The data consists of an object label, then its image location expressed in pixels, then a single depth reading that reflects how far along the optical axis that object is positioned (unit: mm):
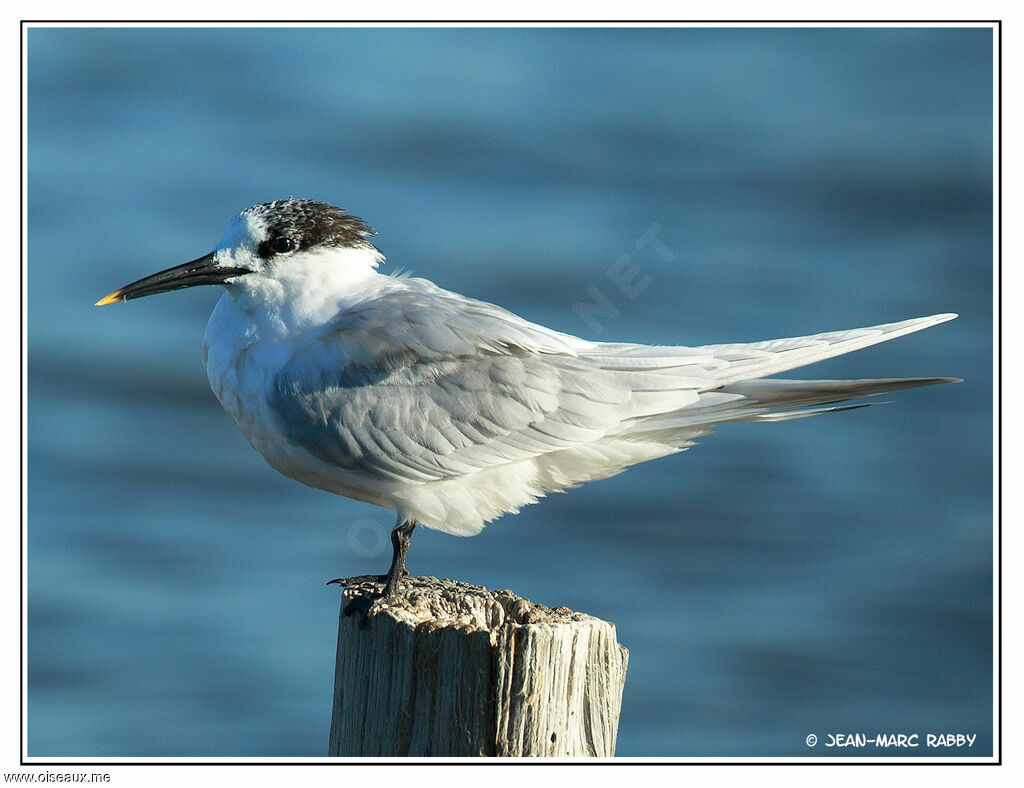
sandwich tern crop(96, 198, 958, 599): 8023
